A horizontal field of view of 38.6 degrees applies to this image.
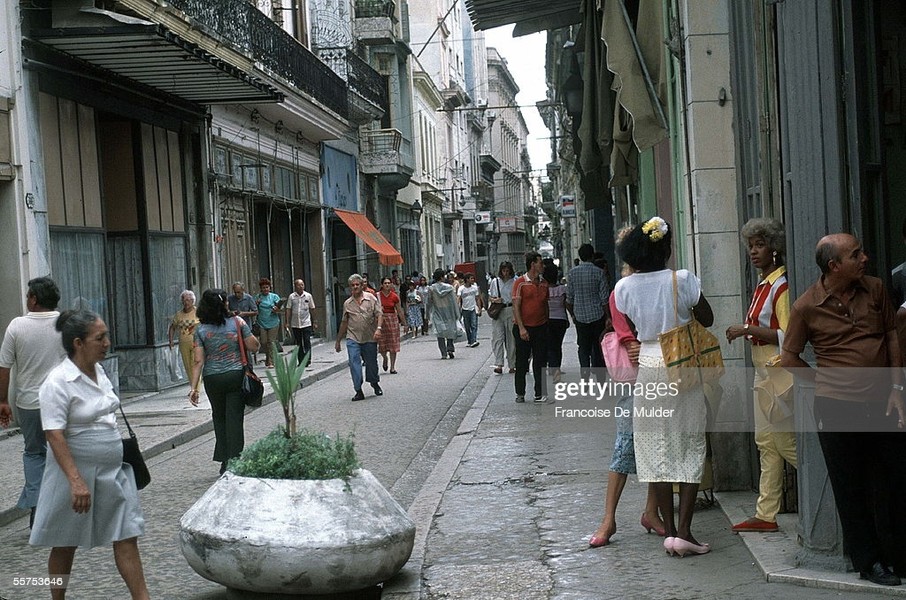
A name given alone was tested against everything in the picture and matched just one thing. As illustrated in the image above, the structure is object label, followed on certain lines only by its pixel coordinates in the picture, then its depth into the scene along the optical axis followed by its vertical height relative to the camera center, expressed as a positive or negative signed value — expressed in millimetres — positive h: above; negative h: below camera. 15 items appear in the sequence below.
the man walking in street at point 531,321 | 14383 -663
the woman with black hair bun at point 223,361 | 10023 -631
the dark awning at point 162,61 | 15383 +2931
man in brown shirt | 5293 -625
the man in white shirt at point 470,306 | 27766 -892
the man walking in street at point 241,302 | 21969 -415
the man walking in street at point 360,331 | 16828 -784
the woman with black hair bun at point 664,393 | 6426 -699
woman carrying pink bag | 6672 -928
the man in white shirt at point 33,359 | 8359 -442
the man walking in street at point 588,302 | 14188 -493
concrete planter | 5809 -1195
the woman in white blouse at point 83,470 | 5613 -799
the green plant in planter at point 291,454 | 6117 -856
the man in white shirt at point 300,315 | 22344 -695
